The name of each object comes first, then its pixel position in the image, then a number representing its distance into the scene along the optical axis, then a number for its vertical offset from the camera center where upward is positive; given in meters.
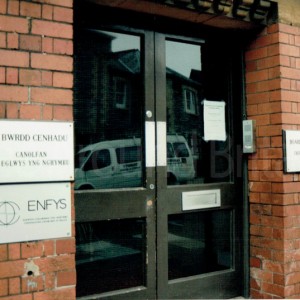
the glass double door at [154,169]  2.96 -0.16
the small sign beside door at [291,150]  3.33 -0.02
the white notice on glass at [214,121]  3.52 +0.24
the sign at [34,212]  2.33 -0.36
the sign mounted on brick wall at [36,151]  2.31 -0.01
